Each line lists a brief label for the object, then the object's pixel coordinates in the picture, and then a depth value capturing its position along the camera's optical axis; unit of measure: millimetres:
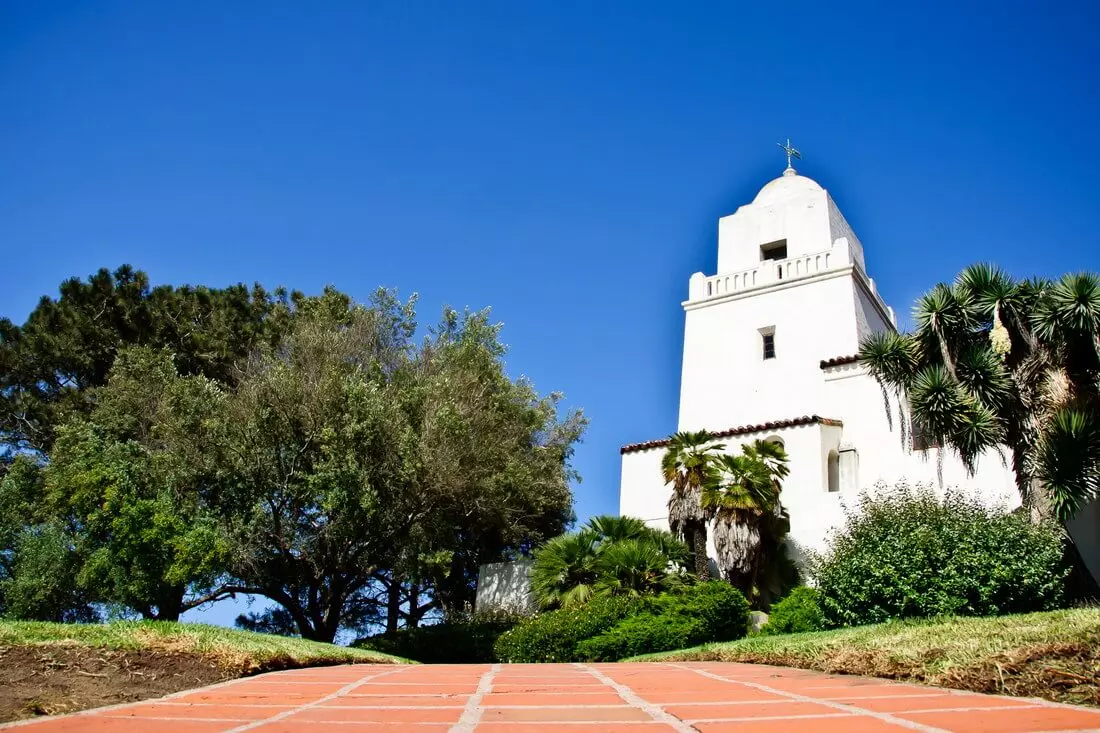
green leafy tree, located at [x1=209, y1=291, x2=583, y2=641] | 16828
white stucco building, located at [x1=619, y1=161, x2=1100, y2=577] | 17625
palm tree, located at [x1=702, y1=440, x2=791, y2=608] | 16438
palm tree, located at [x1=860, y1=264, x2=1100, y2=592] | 13352
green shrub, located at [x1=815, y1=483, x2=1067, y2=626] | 12156
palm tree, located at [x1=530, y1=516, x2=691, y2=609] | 15648
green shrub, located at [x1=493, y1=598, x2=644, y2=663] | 13516
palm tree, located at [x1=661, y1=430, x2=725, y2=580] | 17250
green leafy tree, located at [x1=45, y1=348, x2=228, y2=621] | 15547
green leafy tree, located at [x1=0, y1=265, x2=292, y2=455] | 23328
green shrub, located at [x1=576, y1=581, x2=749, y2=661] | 13102
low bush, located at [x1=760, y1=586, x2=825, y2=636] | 14086
